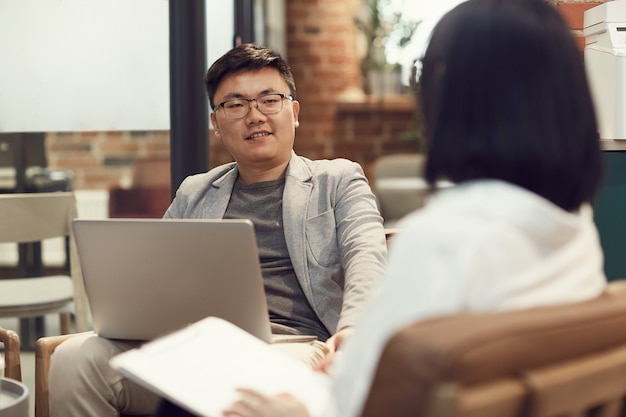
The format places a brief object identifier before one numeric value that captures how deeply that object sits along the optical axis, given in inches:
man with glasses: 81.7
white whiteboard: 106.6
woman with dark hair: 53.7
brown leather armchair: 47.1
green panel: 96.9
